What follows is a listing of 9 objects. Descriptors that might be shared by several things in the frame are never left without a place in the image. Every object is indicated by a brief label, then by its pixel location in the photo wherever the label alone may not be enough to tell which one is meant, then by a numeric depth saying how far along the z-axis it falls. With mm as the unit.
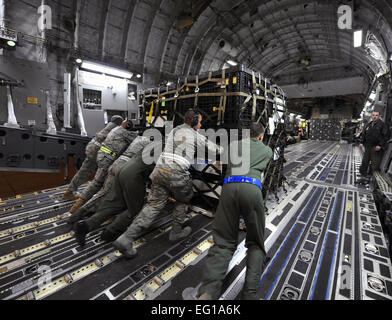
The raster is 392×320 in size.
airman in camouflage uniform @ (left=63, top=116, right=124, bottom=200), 3896
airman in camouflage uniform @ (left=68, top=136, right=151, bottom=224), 3010
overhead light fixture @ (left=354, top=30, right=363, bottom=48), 9073
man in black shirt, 4957
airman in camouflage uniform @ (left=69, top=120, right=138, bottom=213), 3402
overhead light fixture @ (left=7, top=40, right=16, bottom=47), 5034
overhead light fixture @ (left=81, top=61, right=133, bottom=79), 7451
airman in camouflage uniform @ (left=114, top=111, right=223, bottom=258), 2361
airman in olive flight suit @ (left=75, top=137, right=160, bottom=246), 2518
